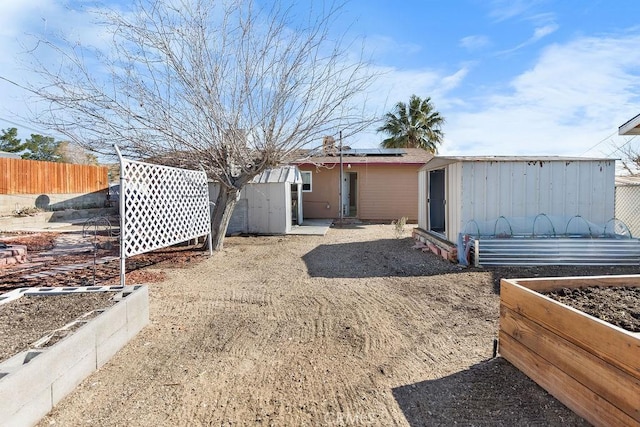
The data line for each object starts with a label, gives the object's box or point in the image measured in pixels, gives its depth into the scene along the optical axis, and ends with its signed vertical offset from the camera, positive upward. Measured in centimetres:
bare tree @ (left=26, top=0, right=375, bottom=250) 670 +207
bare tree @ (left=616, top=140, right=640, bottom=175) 1831 +217
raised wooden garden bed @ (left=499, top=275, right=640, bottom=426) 183 -92
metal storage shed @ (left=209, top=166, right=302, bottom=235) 1170 -4
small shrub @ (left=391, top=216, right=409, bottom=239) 1063 -77
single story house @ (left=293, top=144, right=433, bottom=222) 1559 +68
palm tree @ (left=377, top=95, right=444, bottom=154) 2238 +482
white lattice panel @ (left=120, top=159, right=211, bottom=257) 526 -2
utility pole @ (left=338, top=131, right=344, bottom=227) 1514 +10
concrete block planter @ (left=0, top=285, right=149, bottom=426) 194 -104
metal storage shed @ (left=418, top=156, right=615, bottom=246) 709 +28
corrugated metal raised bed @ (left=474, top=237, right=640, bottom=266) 639 -89
